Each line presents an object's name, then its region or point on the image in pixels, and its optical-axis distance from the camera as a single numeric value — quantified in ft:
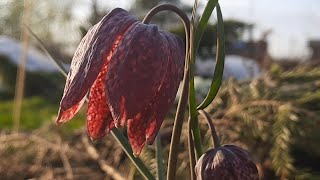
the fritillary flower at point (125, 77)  0.56
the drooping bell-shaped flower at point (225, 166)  0.60
